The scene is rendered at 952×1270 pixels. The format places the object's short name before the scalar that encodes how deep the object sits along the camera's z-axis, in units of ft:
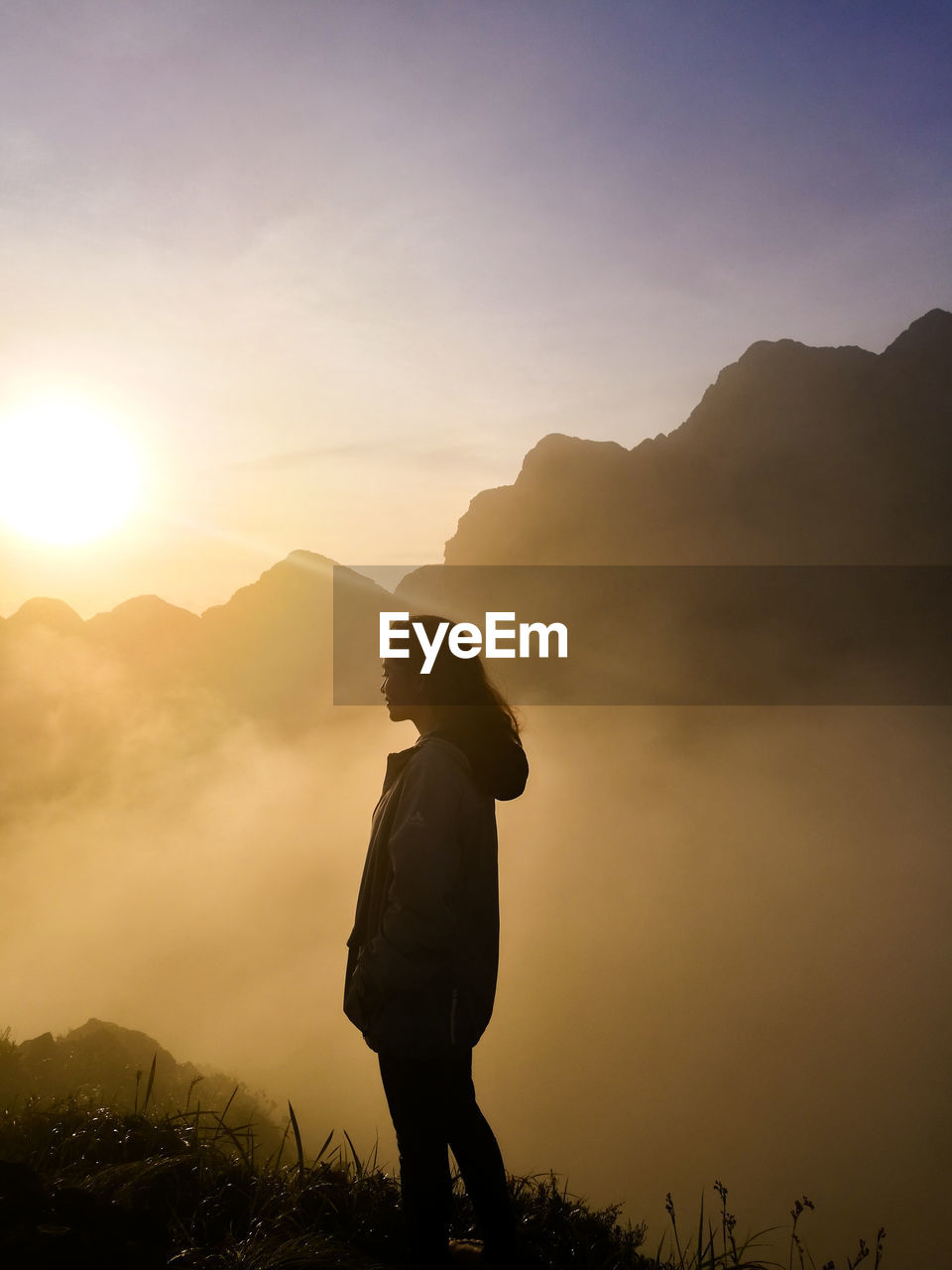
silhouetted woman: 9.00
